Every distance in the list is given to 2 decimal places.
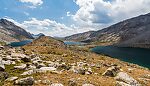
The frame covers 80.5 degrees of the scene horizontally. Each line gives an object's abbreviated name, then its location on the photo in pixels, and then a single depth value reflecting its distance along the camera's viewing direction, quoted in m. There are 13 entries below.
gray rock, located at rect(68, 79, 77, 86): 8.37
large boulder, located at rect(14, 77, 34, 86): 7.79
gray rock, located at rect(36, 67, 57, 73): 9.99
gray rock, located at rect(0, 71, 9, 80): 8.82
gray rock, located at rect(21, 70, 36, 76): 9.57
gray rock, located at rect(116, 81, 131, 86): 9.31
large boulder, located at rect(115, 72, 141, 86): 10.40
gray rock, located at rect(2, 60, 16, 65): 12.57
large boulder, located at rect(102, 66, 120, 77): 11.56
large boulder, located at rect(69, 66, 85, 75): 10.68
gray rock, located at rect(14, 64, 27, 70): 11.40
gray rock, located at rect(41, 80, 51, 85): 8.28
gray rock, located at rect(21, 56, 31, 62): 14.75
